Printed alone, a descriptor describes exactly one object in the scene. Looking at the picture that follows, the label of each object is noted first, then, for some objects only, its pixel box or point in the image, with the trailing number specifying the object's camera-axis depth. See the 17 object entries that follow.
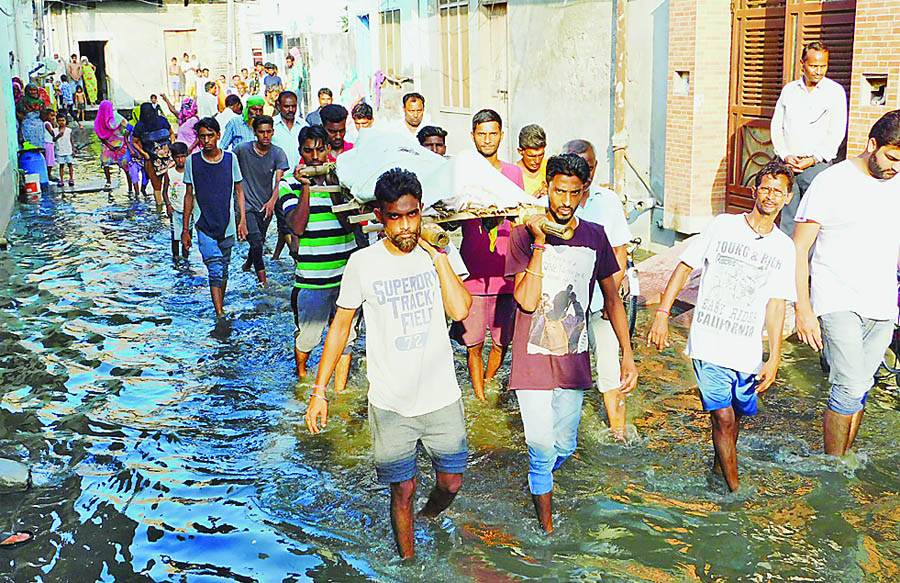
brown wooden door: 9.87
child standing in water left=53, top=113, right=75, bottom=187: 19.84
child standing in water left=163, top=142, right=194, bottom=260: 12.19
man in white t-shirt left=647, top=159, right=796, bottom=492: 5.33
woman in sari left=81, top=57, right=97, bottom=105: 36.34
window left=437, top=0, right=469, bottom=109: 18.50
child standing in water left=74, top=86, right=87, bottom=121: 35.28
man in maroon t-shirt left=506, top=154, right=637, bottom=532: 5.05
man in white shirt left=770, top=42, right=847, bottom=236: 8.59
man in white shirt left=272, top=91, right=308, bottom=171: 11.53
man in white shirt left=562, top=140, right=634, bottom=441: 6.21
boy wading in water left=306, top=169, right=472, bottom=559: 4.73
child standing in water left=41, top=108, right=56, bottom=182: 19.78
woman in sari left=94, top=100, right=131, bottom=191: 18.91
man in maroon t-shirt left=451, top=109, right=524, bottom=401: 7.05
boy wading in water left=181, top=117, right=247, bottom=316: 9.64
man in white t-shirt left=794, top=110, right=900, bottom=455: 5.56
